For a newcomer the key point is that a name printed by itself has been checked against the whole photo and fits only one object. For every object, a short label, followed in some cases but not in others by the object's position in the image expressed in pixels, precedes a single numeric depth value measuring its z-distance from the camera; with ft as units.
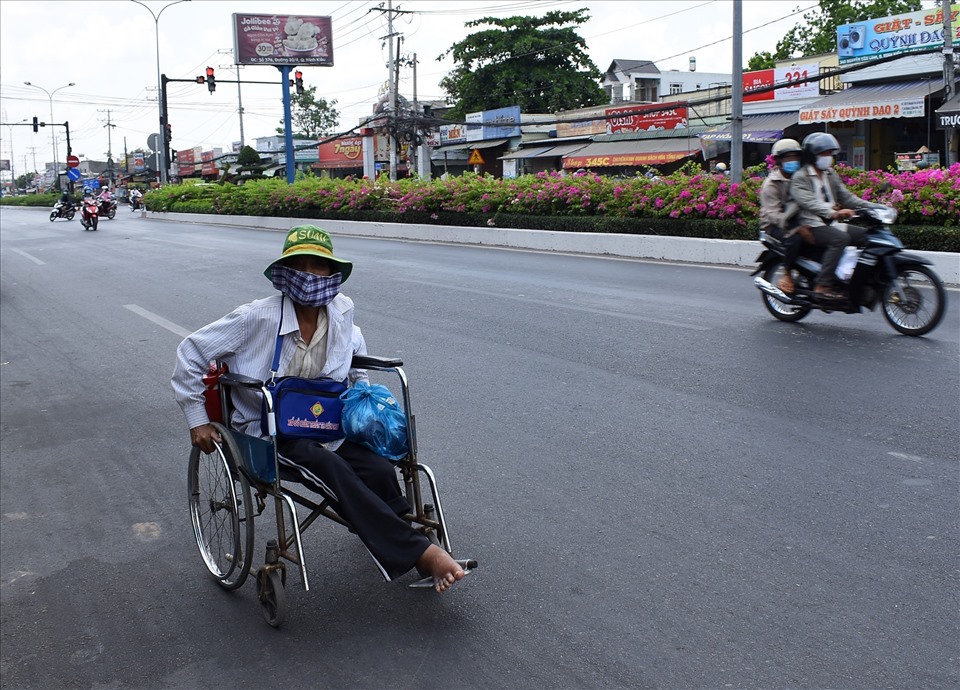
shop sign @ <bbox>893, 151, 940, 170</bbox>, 79.71
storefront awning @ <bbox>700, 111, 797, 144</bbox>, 101.10
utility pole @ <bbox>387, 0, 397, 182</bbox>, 142.20
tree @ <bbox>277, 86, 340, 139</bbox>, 290.35
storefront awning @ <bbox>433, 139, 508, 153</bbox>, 163.02
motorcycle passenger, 29.14
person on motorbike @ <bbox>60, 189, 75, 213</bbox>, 135.64
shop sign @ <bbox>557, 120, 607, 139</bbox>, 143.88
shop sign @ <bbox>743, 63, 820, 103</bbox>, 105.70
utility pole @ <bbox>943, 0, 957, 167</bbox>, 75.60
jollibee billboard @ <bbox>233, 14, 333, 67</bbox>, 155.33
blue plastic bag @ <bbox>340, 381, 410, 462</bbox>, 11.82
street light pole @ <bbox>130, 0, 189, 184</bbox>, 146.41
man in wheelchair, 11.86
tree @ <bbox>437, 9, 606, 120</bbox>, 190.60
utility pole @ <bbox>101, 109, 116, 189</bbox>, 314.96
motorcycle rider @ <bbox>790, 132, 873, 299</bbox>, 27.76
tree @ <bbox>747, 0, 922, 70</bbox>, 171.94
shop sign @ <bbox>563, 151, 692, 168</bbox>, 116.78
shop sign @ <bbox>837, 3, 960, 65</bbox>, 84.28
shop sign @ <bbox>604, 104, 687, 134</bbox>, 127.24
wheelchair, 11.53
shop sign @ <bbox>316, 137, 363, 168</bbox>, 214.28
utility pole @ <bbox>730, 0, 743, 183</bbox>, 59.47
